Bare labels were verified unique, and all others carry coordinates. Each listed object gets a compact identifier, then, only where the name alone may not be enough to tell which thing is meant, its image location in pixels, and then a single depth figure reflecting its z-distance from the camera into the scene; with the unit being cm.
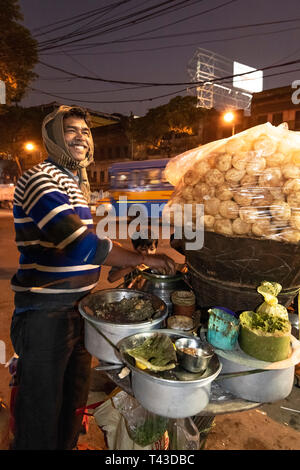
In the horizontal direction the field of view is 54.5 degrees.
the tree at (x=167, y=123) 2247
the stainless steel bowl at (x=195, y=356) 128
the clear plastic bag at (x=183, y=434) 175
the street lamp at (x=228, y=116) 1605
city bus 1526
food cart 133
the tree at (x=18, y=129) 2420
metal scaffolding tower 2870
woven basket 167
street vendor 173
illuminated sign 3585
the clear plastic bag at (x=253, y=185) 167
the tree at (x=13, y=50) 1230
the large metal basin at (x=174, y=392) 120
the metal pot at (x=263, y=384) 139
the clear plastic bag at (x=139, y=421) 170
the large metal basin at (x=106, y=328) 156
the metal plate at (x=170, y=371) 121
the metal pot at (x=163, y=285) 216
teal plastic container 152
